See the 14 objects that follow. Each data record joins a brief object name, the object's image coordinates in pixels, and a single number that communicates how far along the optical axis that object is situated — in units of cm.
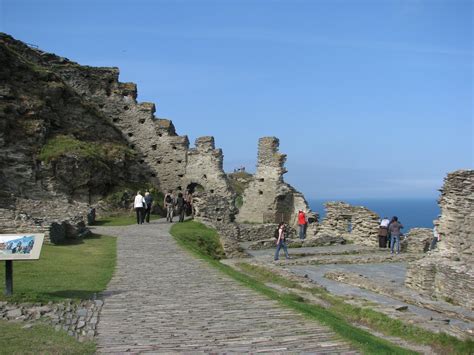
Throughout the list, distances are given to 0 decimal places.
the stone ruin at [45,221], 1902
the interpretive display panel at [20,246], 1087
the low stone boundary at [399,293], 1332
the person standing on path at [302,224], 3188
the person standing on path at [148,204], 2821
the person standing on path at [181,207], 2931
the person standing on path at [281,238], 2252
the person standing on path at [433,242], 2491
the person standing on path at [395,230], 2636
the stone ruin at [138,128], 3800
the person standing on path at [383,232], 2866
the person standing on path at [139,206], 2730
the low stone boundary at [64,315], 904
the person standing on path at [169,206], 2888
